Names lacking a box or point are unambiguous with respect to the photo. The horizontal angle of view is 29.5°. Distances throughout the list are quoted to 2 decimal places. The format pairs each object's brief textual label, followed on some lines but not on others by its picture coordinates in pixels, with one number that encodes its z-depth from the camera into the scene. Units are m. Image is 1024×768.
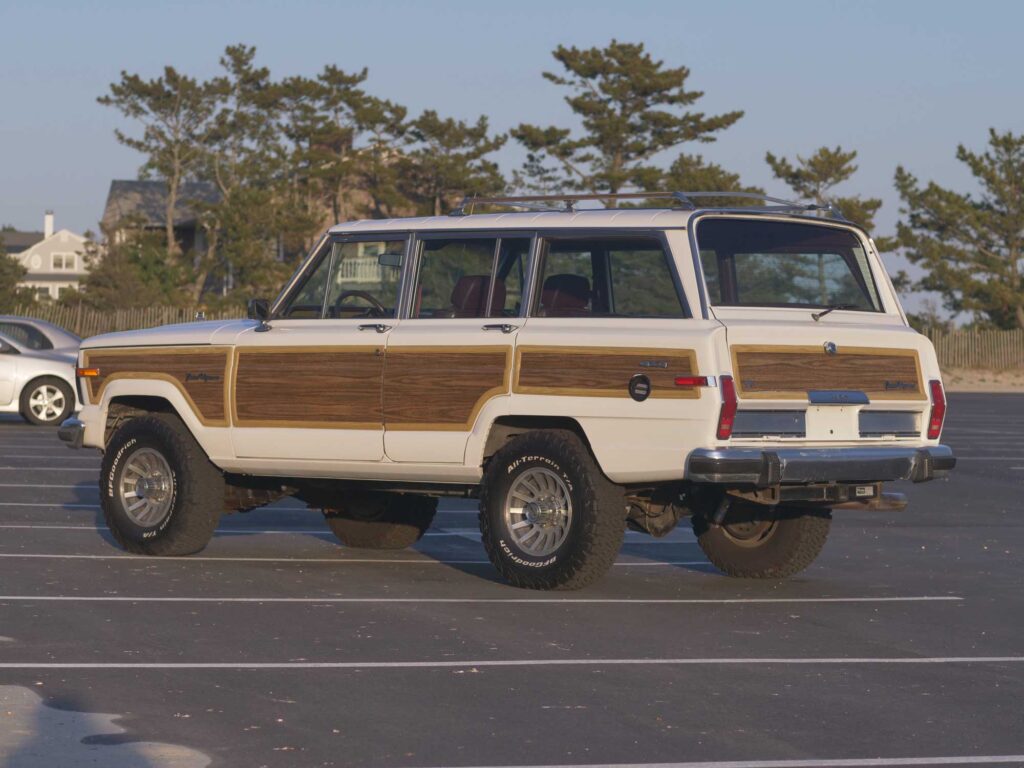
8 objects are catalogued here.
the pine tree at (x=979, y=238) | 68.88
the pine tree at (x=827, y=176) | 69.44
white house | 114.56
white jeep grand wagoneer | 10.45
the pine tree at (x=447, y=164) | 71.38
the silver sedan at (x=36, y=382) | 26.58
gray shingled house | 81.69
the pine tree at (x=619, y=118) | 65.31
